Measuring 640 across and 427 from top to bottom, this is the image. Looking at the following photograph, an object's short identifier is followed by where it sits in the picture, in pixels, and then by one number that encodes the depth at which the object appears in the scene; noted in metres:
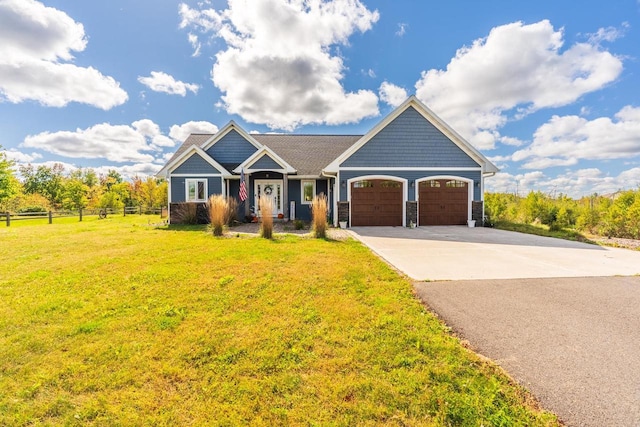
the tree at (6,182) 28.28
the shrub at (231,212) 13.24
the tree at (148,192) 31.68
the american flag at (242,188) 15.59
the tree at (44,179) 45.07
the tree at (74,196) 35.91
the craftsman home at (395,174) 14.63
